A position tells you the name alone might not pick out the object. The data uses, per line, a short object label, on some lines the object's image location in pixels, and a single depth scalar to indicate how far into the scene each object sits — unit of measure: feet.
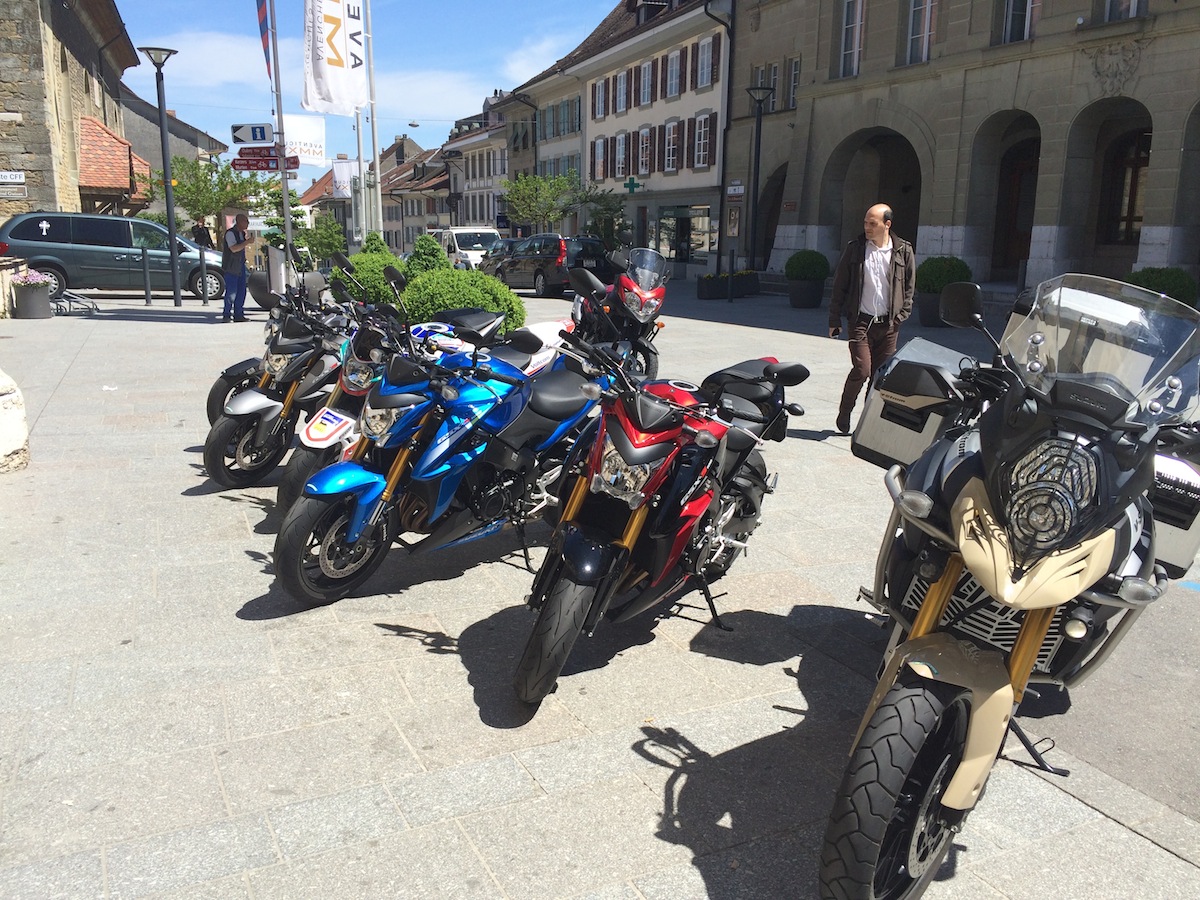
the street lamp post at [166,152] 59.06
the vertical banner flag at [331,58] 58.29
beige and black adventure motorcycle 7.55
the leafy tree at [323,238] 108.25
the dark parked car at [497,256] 92.00
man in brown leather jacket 25.81
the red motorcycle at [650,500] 11.19
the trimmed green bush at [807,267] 73.56
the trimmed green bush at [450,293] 35.37
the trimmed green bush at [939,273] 62.80
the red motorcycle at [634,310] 22.04
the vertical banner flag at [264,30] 66.33
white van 107.76
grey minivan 66.54
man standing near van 54.13
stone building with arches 59.62
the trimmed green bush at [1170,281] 51.67
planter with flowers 56.44
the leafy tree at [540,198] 132.46
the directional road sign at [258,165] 65.66
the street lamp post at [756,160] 85.51
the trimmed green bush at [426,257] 47.50
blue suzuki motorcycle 13.99
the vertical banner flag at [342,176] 109.29
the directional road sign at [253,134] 65.92
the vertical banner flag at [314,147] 130.21
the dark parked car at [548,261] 84.53
